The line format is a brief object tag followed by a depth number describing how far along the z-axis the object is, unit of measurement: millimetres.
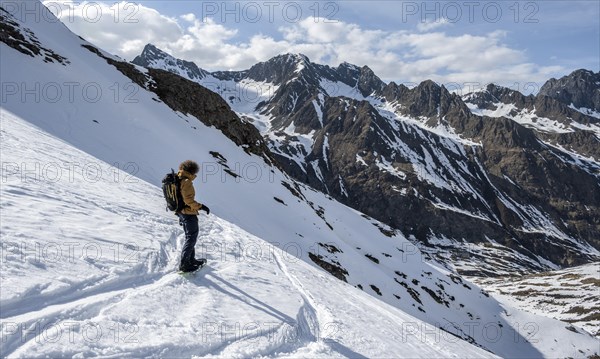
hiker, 9734
